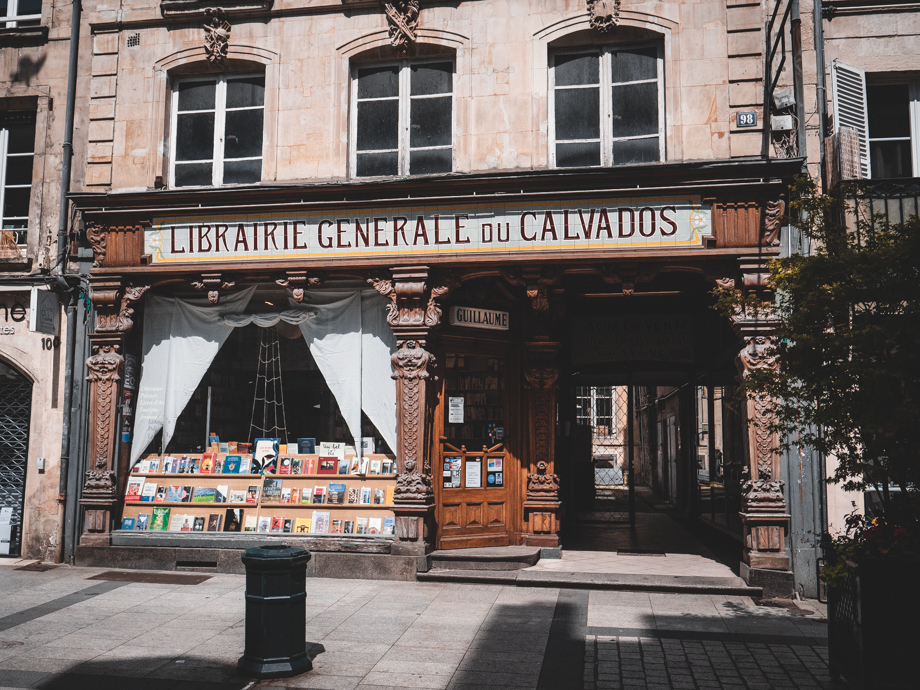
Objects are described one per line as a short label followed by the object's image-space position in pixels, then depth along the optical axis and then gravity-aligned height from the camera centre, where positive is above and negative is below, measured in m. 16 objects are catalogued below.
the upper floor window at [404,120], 10.64 +4.34
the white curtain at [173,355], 11.02 +1.23
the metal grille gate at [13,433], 11.45 +0.15
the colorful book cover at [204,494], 10.84 -0.68
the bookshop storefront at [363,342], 9.85 +1.38
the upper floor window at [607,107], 10.30 +4.38
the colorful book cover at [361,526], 10.36 -1.06
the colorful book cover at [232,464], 10.91 -0.27
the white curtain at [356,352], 10.51 +1.22
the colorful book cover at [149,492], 10.97 -0.66
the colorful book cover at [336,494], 10.51 -0.66
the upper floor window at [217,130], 11.09 +4.38
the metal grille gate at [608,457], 16.03 -0.41
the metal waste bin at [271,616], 5.96 -1.29
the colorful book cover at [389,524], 10.29 -1.03
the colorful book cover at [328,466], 10.64 -0.29
